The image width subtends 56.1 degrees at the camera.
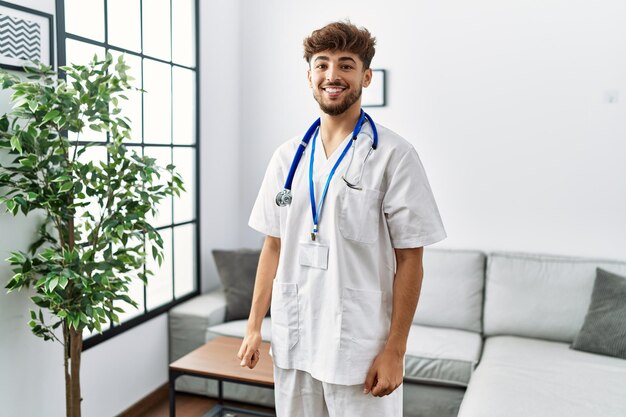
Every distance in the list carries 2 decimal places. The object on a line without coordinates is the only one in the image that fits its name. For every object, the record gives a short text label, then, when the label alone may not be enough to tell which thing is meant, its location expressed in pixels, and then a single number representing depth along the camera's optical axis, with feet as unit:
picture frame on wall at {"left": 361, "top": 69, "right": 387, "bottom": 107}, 11.64
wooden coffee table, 7.91
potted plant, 6.31
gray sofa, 7.82
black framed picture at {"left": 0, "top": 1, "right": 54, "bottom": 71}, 6.70
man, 4.88
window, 8.41
